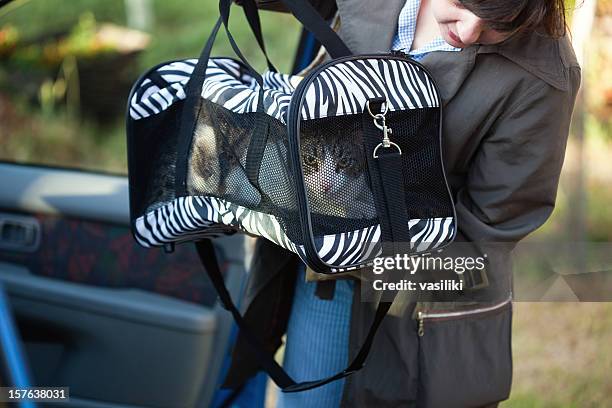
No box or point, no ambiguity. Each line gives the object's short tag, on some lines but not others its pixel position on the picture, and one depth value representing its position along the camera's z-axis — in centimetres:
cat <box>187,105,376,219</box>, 130
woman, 139
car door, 223
